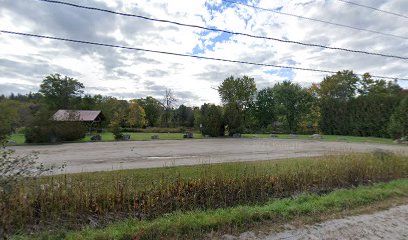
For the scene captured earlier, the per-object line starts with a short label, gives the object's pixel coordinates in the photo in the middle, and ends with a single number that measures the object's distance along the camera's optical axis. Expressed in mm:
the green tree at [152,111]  72750
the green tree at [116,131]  32812
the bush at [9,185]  4462
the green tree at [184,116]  71375
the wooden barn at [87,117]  32781
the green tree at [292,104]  56966
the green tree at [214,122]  39562
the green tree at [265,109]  62603
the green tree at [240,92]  61156
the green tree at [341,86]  53000
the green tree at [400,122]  26062
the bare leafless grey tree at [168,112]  68938
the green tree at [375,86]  52875
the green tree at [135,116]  61406
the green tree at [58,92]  59656
